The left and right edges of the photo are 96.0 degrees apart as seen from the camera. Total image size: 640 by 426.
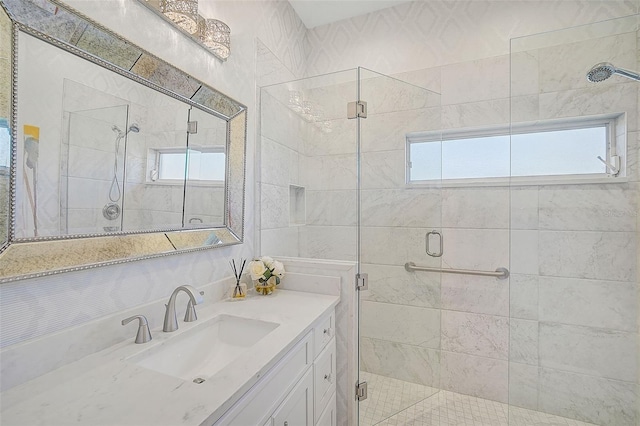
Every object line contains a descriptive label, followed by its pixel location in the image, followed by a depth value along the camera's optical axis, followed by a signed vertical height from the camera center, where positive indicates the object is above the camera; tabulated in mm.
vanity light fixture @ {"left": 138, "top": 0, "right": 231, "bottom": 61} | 1230 +894
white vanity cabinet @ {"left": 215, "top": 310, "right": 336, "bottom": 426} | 895 -663
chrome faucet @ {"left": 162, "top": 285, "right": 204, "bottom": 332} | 1129 -379
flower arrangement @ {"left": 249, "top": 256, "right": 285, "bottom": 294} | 1640 -323
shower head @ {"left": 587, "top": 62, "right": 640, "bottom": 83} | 1494 +810
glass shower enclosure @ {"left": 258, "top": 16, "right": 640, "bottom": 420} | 1648 -20
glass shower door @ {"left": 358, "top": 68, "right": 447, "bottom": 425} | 1968 -186
